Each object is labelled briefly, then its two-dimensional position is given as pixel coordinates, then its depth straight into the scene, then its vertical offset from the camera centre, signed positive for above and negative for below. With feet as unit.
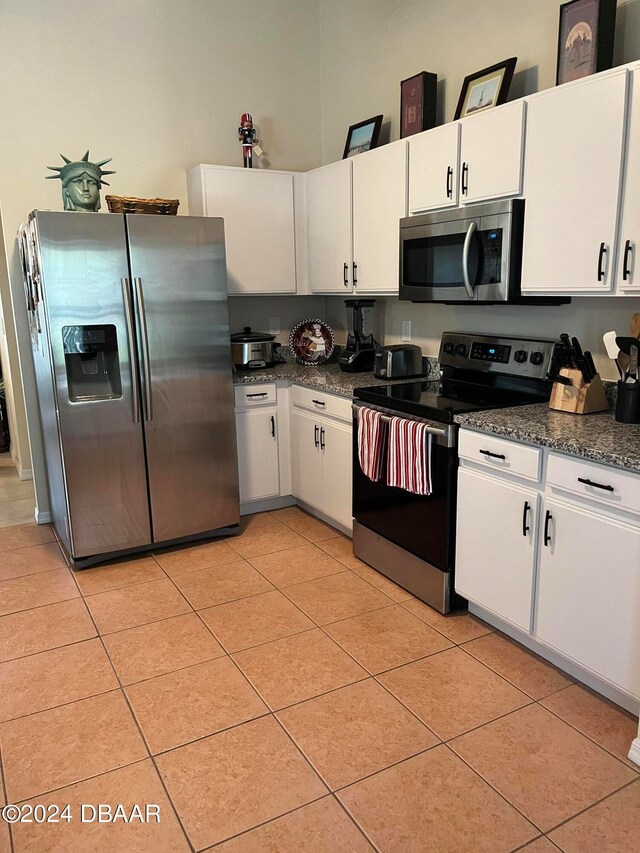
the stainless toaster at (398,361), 11.38 -1.20
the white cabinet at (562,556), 6.54 -3.00
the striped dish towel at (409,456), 8.82 -2.26
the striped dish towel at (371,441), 9.74 -2.24
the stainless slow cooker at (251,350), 12.87 -1.07
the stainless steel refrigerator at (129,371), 10.16 -1.21
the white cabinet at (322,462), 11.51 -3.14
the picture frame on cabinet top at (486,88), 9.27 +2.97
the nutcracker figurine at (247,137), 13.15 +3.21
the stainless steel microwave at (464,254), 8.63 +0.54
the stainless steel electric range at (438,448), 8.72 -2.06
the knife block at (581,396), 8.05 -1.33
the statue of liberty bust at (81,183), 10.55 +1.89
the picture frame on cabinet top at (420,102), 10.76 +3.17
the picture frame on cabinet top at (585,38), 7.77 +3.04
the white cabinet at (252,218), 12.63 +1.55
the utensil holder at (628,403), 7.43 -1.32
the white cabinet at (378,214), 10.71 +1.36
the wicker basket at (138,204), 10.69 +1.55
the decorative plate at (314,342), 14.05 -1.02
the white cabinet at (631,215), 6.98 +0.80
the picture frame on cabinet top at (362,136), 12.34 +3.05
